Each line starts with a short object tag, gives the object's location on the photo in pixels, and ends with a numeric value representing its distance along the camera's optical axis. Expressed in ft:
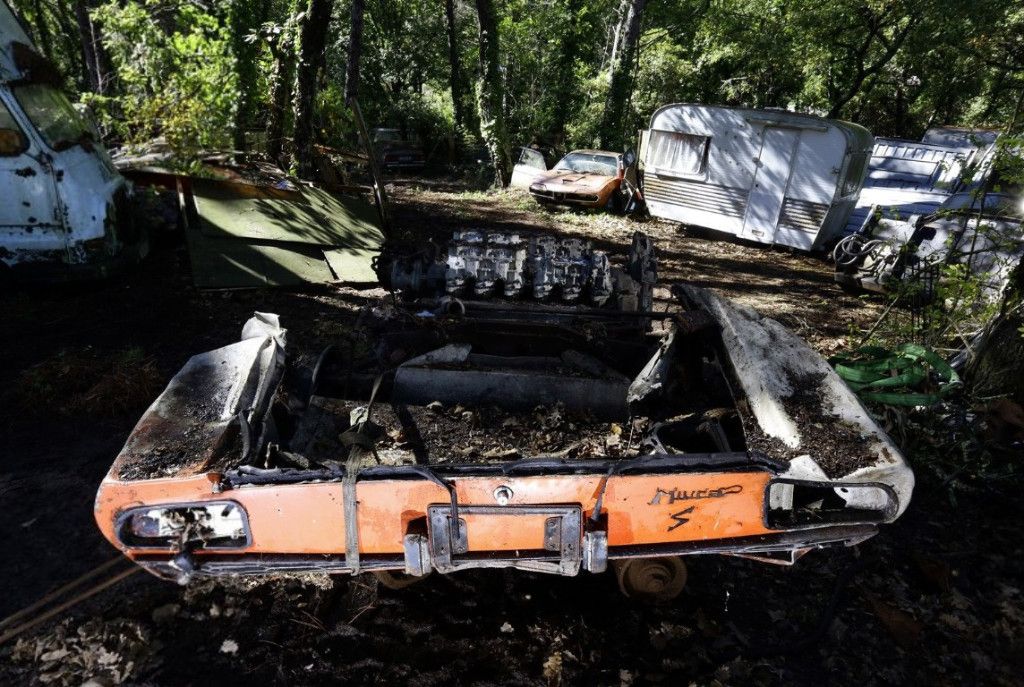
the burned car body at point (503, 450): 6.71
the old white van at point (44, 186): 17.22
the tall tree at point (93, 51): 40.32
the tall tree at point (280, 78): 25.31
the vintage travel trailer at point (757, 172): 29.84
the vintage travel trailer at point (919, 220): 15.42
